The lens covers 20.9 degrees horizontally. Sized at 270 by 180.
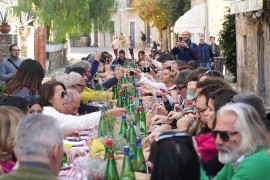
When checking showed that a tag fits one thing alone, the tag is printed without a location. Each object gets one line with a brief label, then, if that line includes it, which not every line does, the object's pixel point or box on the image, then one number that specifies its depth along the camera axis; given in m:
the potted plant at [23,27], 23.39
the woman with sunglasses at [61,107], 7.09
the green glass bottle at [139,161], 5.15
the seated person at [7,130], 4.55
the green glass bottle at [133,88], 10.25
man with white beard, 3.99
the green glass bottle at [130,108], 7.90
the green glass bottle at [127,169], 4.60
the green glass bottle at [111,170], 4.68
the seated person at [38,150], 3.25
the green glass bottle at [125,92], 9.54
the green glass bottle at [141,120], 7.24
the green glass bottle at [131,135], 6.17
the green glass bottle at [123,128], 6.36
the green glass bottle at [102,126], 6.84
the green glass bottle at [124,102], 8.45
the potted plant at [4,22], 19.27
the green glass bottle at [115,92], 10.24
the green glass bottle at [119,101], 8.88
